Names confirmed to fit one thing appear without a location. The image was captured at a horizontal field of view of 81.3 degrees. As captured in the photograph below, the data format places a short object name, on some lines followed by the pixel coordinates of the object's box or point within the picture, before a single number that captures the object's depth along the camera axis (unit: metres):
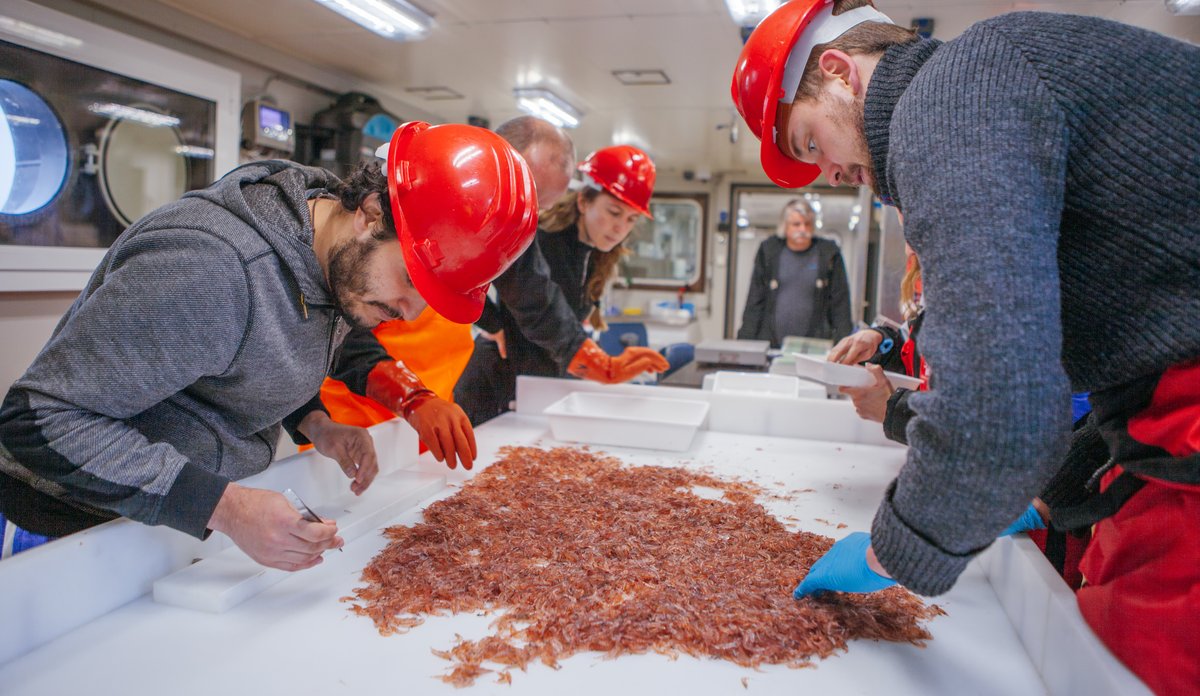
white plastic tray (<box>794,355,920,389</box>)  1.69
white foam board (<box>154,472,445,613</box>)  1.06
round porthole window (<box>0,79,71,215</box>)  2.73
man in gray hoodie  0.99
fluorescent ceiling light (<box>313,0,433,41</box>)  3.38
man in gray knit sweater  0.69
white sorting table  0.89
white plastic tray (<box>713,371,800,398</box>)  2.85
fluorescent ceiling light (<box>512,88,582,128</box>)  5.19
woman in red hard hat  2.50
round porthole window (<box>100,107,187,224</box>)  3.17
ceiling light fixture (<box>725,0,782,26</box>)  3.12
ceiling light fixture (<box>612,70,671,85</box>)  4.57
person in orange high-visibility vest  1.69
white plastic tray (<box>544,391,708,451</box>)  2.03
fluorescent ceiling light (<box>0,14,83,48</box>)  2.57
